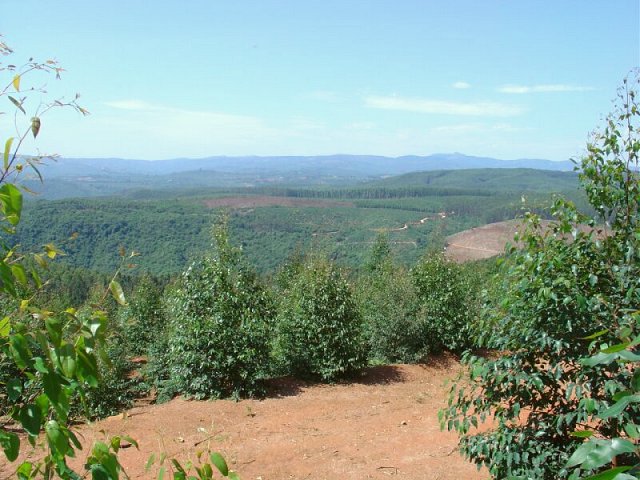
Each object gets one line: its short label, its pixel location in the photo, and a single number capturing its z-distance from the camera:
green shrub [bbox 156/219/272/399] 9.27
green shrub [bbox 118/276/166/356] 18.14
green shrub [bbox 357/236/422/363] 12.63
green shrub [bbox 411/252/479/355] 12.71
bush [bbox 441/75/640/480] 3.20
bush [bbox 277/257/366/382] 10.52
